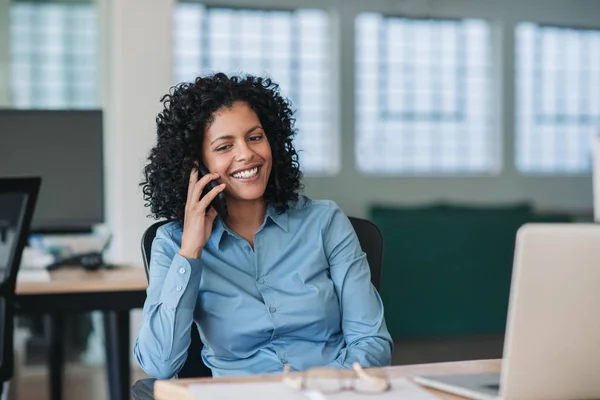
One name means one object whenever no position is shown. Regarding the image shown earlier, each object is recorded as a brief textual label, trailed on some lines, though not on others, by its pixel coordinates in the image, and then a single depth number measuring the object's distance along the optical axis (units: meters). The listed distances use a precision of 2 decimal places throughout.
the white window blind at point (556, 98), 8.15
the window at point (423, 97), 7.76
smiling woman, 1.79
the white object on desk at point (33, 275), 2.86
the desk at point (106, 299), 2.76
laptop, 1.08
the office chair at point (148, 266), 1.70
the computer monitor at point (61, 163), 3.23
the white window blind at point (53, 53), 5.98
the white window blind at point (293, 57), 7.48
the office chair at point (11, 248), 2.60
